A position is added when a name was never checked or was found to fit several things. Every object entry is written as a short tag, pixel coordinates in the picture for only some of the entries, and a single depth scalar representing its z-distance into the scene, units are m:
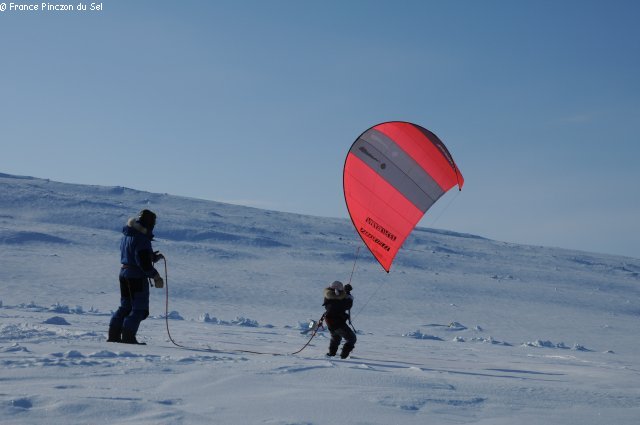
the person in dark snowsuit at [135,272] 15.80
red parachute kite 20.78
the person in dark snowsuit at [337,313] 17.80
